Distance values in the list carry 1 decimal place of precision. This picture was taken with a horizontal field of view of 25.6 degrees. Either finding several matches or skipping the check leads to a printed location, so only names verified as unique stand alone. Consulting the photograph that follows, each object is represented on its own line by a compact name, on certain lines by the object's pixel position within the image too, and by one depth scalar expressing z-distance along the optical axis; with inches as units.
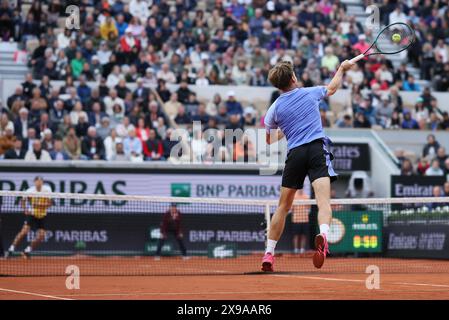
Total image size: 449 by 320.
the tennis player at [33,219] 784.9
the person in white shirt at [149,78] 1034.1
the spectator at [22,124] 912.3
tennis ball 468.0
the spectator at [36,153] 884.7
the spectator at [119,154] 914.7
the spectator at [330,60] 1115.3
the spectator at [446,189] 931.9
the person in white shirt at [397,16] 1227.9
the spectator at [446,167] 997.2
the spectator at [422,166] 1005.8
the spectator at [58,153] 900.0
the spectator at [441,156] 1010.7
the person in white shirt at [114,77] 1016.9
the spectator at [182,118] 980.6
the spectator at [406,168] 991.0
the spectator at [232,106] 1011.9
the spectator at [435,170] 996.6
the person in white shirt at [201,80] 1050.0
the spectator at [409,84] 1140.5
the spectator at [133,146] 918.4
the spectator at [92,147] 915.4
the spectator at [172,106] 999.0
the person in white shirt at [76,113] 947.4
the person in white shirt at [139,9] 1120.8
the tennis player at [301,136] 409.4
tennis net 794.8
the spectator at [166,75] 1044.5
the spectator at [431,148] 1032.2
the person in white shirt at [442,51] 1195.0
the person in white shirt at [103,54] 1050.4
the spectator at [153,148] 925.8
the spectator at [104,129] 948.0
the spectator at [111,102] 978.7
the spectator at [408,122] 1078.4
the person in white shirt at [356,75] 1112.8
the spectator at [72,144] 918.4
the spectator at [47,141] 901.8
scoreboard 872.3
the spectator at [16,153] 881.2
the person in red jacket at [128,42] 1058.4
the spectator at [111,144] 919.0
